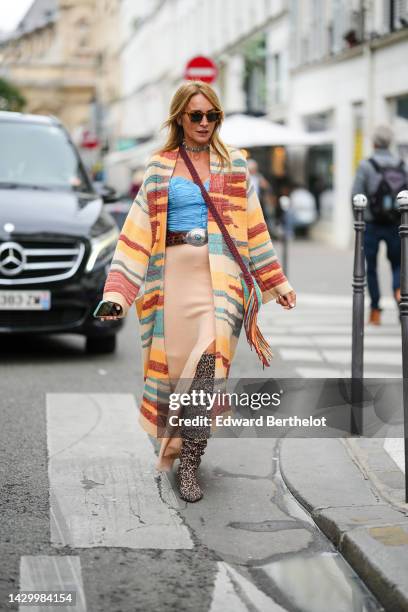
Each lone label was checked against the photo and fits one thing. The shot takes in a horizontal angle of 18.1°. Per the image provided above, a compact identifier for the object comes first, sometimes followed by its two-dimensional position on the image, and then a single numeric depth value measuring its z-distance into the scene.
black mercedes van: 9.35
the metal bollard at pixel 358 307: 6.71
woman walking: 5.59
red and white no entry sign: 18.66
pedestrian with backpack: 11.93
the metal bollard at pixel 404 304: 5.34
